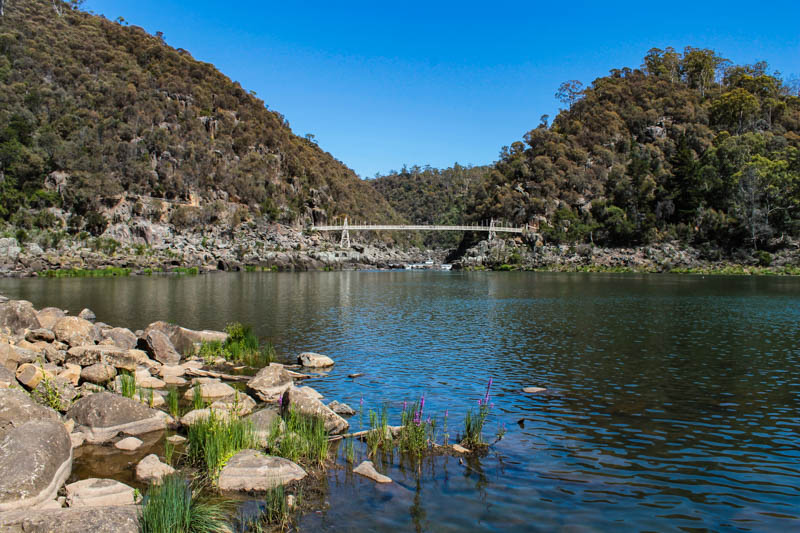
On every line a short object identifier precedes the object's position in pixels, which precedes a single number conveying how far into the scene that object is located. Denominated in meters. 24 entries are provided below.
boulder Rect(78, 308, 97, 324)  29.83
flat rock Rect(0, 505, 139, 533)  6.49
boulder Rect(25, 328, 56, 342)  17.17
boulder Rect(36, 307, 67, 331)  21.51
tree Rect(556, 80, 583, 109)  183.38
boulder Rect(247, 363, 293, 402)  15.14
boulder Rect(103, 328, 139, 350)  20.17
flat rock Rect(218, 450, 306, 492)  9.02
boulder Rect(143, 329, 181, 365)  19.34
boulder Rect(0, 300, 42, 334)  19.27
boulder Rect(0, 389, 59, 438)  9.55
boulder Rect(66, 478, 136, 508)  7.87
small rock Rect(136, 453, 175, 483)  9.36
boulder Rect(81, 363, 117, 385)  14.39
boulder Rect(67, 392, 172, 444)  11.42
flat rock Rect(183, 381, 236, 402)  14.73
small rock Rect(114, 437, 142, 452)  10.97
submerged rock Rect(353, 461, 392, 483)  9.63
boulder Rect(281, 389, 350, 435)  12.03
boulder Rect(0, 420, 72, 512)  7.56
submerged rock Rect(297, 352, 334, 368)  19.73
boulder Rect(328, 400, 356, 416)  13.66
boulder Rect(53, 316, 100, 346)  18.33
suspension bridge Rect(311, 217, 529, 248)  144.50
